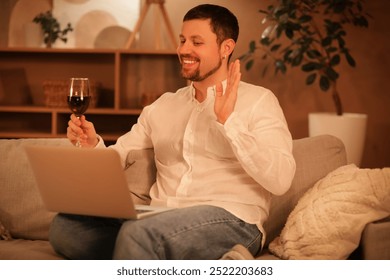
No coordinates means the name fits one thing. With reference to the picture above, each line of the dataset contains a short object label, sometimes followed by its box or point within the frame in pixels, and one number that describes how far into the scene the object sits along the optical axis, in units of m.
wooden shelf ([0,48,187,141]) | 4.50
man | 1.66
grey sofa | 2.03
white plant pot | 4.11
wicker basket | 4.27
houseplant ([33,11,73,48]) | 4.38
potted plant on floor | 4.11
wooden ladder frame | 4.21
